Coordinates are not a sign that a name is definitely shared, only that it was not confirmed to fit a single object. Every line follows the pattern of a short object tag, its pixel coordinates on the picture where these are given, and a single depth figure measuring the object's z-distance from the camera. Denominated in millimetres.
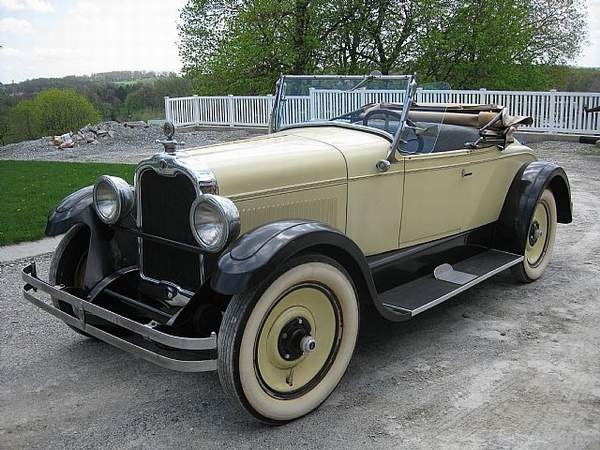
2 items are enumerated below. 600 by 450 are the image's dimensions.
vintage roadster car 2936
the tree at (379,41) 22781
